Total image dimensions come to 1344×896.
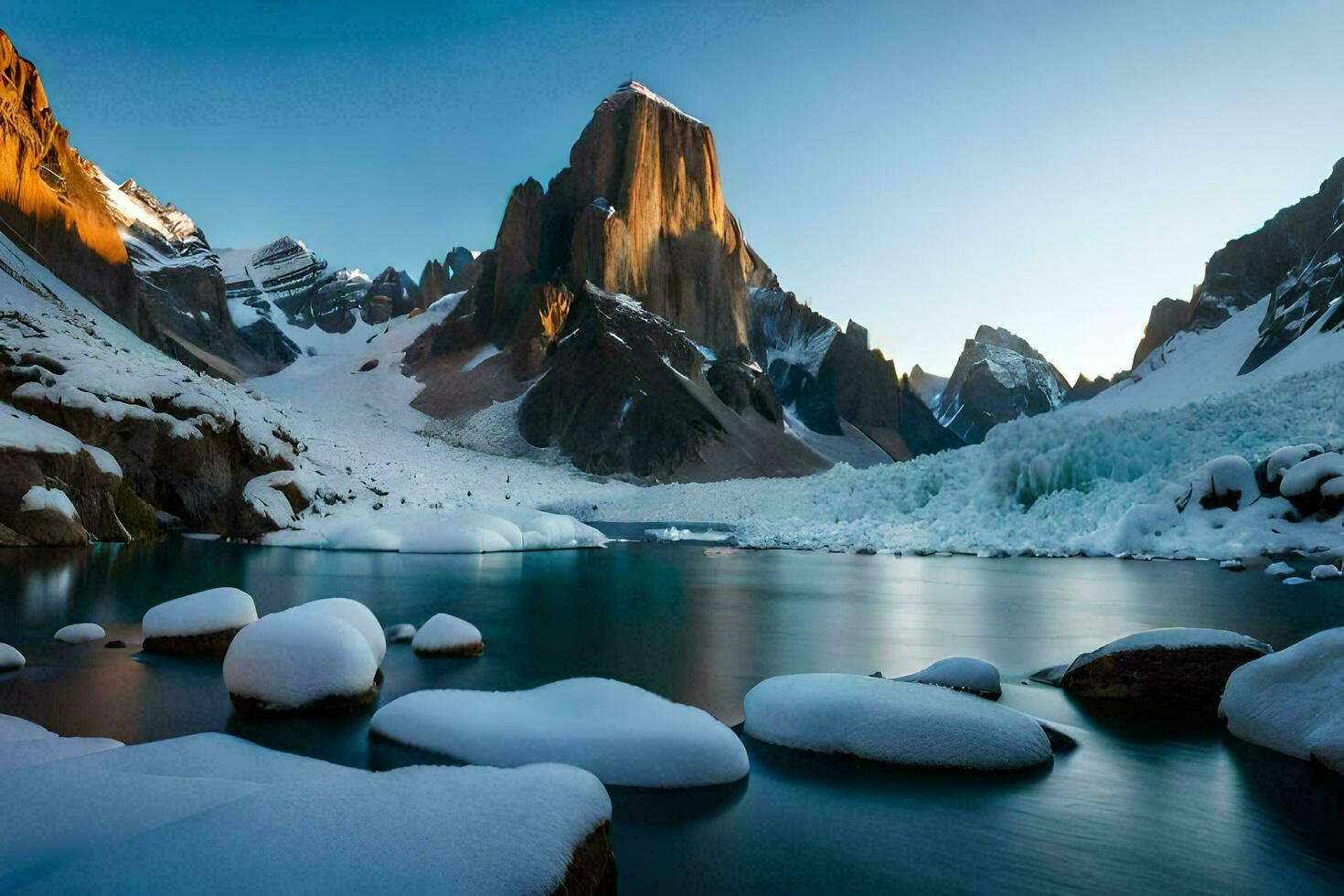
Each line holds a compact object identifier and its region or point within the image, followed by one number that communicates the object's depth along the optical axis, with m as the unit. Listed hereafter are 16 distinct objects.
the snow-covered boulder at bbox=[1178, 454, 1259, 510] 17.72
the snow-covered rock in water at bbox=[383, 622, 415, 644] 8.32
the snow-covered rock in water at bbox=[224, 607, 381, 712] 5.40
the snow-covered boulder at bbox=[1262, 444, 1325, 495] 17.56
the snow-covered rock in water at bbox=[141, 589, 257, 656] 7.24
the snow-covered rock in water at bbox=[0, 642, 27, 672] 6.37
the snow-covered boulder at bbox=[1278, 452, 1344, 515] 16.86
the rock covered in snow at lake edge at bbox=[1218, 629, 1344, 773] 4.59
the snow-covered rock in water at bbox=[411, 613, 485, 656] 7.55
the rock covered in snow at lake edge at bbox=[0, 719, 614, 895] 2.04
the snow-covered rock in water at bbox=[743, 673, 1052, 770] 4.55
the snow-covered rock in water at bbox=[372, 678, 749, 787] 4.17
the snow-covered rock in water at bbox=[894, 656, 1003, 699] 6.16
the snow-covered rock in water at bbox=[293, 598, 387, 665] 6.57
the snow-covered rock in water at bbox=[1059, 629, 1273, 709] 5.94
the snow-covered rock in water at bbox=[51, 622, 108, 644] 7.69
